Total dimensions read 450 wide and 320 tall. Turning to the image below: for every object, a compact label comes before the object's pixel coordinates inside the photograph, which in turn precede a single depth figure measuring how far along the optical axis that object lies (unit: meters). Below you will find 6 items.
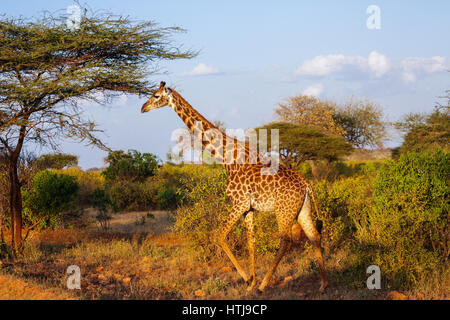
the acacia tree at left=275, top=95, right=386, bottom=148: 37.84
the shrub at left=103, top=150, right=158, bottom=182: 21.81
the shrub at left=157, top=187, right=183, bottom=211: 18.09
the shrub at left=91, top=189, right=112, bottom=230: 14.04
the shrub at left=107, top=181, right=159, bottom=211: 19.45
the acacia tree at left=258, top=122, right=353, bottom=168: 25.41
